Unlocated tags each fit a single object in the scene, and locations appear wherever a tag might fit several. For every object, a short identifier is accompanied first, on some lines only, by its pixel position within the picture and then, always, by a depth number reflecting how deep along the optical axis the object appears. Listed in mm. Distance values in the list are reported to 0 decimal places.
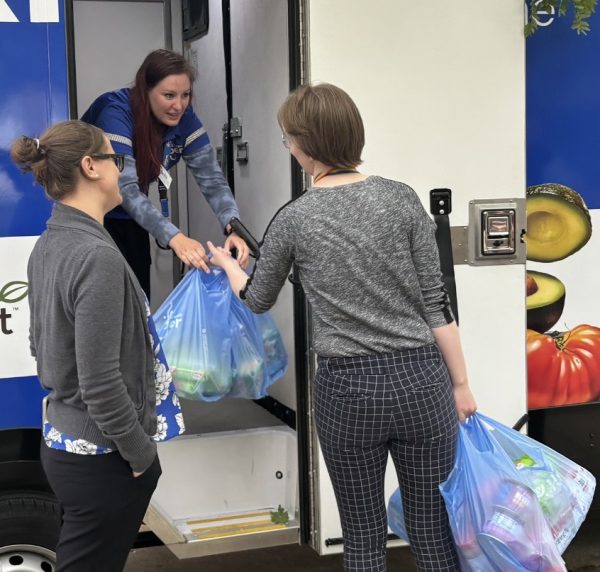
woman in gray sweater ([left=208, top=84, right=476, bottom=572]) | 2193
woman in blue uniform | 3135
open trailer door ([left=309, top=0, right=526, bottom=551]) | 3115
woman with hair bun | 1921
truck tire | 2809
